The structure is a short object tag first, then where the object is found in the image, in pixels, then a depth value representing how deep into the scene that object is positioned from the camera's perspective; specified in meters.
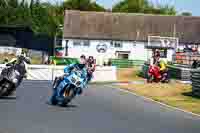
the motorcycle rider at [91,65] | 39.22
